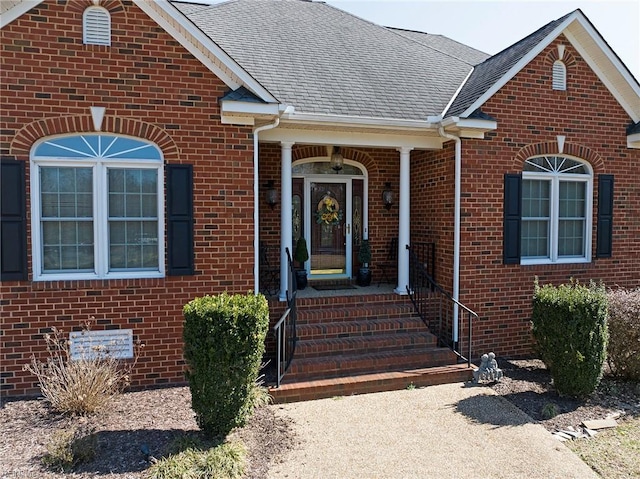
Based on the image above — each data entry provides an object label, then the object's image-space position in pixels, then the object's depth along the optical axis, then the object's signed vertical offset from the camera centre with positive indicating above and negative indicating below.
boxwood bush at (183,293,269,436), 4.23 -1.25
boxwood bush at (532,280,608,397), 5.51 -1.36
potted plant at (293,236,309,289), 8.09 -0.52
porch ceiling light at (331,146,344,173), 8.46 +1.33
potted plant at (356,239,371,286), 8.53 -0.67
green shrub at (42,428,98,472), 3.88 -1.99
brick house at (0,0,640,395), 5.61 +0.94
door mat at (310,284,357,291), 8.17 -1.10
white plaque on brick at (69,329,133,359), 5.66 -1.50
